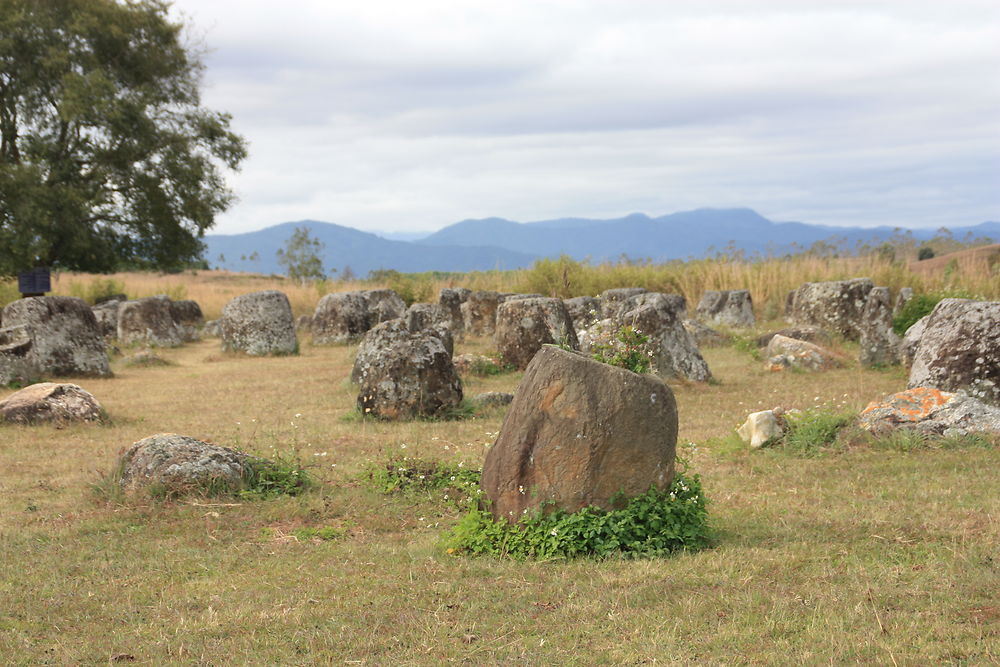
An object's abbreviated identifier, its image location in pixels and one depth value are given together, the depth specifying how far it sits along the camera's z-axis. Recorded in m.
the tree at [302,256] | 63.88
